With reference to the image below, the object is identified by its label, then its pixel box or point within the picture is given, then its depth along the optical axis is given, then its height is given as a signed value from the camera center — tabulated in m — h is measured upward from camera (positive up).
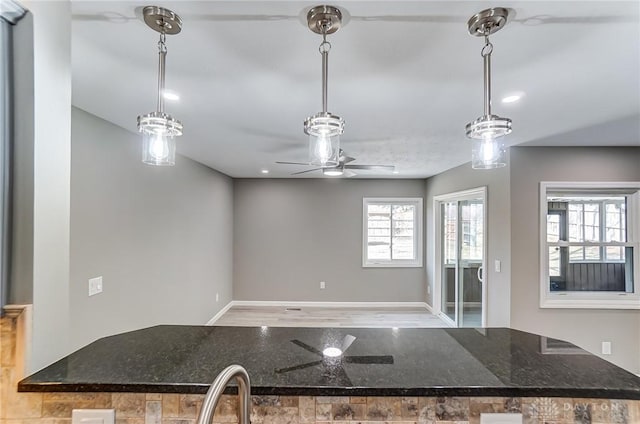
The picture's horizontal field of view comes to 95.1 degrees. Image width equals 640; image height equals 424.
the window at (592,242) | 3.20 -0.28
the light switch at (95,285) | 2.30 -0.56
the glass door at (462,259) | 3.97 -0.65
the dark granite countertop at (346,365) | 0.84 -0.49
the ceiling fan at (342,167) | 3.38 +0.60
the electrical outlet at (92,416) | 0.85 -0.59
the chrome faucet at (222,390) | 0.62 -0.41
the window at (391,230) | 5.79 -0.28
